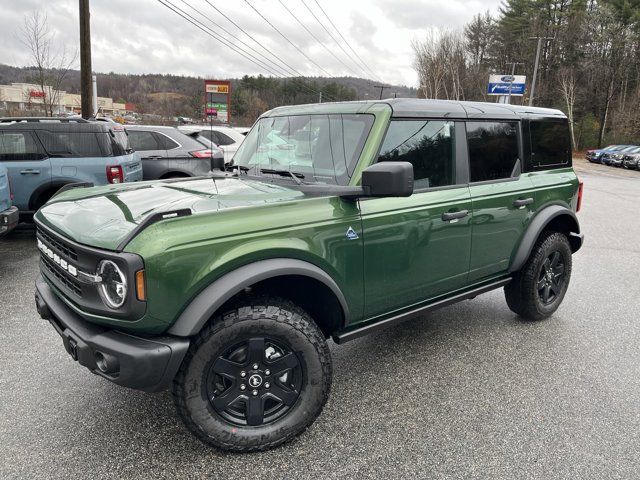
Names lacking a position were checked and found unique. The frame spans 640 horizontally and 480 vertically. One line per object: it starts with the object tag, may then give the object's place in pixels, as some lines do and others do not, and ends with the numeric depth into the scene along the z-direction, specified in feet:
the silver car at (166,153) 31.09
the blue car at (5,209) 17.76
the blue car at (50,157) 23.20
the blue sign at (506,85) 134.00
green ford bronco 7.21
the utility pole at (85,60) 43.50
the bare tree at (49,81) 56.34
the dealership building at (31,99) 59.36
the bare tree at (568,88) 154.40
